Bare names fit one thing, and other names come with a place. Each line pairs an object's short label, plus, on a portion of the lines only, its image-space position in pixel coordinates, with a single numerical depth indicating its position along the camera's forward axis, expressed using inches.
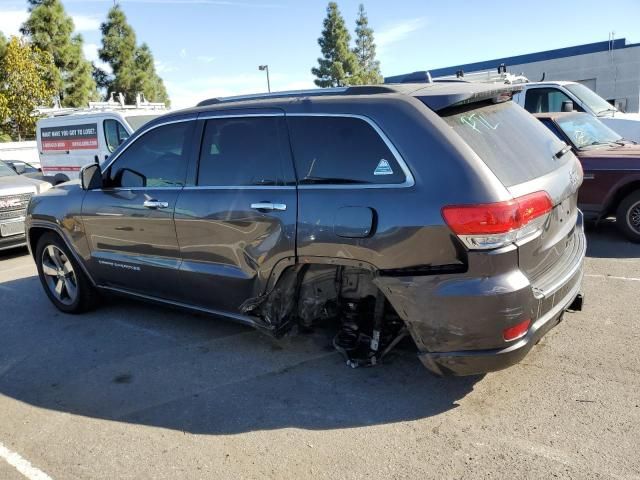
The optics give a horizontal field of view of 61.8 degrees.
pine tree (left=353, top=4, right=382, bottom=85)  2021.4
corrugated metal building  1263.5
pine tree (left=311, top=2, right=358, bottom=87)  1759.4
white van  454.0
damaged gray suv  115.0
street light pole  1267.8
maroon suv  254.5
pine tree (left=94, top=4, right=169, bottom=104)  1423.5
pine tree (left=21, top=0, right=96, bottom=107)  1173.7
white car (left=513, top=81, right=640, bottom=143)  359.9
